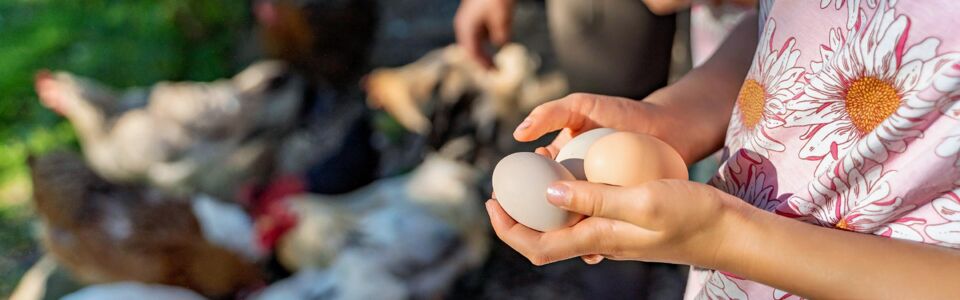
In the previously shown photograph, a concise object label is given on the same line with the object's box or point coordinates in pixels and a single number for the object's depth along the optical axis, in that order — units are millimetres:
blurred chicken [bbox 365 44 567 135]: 1438
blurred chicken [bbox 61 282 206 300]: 1000
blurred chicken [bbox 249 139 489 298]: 1197
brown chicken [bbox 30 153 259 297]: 1043
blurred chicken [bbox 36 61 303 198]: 1108
